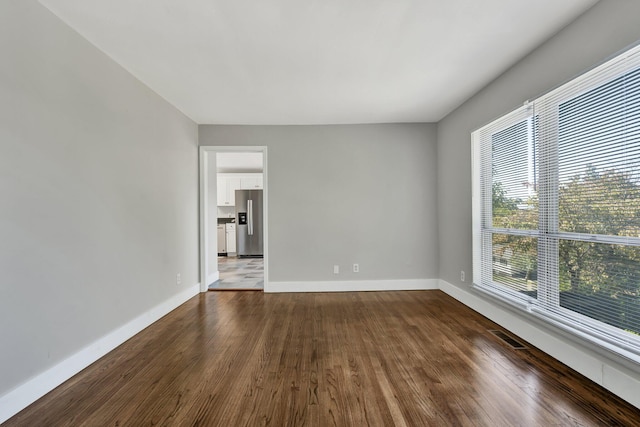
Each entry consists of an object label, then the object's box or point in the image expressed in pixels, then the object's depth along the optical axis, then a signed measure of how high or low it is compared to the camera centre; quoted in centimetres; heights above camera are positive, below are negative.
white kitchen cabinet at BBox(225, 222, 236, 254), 841 -59
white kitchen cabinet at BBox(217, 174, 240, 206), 874 +80
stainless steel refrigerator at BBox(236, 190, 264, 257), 800 -20
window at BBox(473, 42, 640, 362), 176 +6
